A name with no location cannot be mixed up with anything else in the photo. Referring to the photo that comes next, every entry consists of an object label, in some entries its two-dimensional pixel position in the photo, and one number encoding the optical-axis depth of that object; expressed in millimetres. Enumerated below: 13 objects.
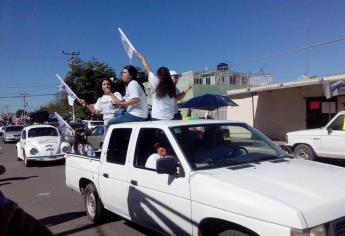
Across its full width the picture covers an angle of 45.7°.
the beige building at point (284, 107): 21719
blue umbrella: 18953
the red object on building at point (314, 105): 22250
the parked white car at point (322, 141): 12180
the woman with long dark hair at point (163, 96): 6531
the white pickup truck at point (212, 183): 3361
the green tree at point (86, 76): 42812
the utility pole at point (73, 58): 47750
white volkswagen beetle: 15477
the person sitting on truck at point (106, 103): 7824
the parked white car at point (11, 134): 34688
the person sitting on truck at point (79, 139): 11745
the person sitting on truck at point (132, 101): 6605
